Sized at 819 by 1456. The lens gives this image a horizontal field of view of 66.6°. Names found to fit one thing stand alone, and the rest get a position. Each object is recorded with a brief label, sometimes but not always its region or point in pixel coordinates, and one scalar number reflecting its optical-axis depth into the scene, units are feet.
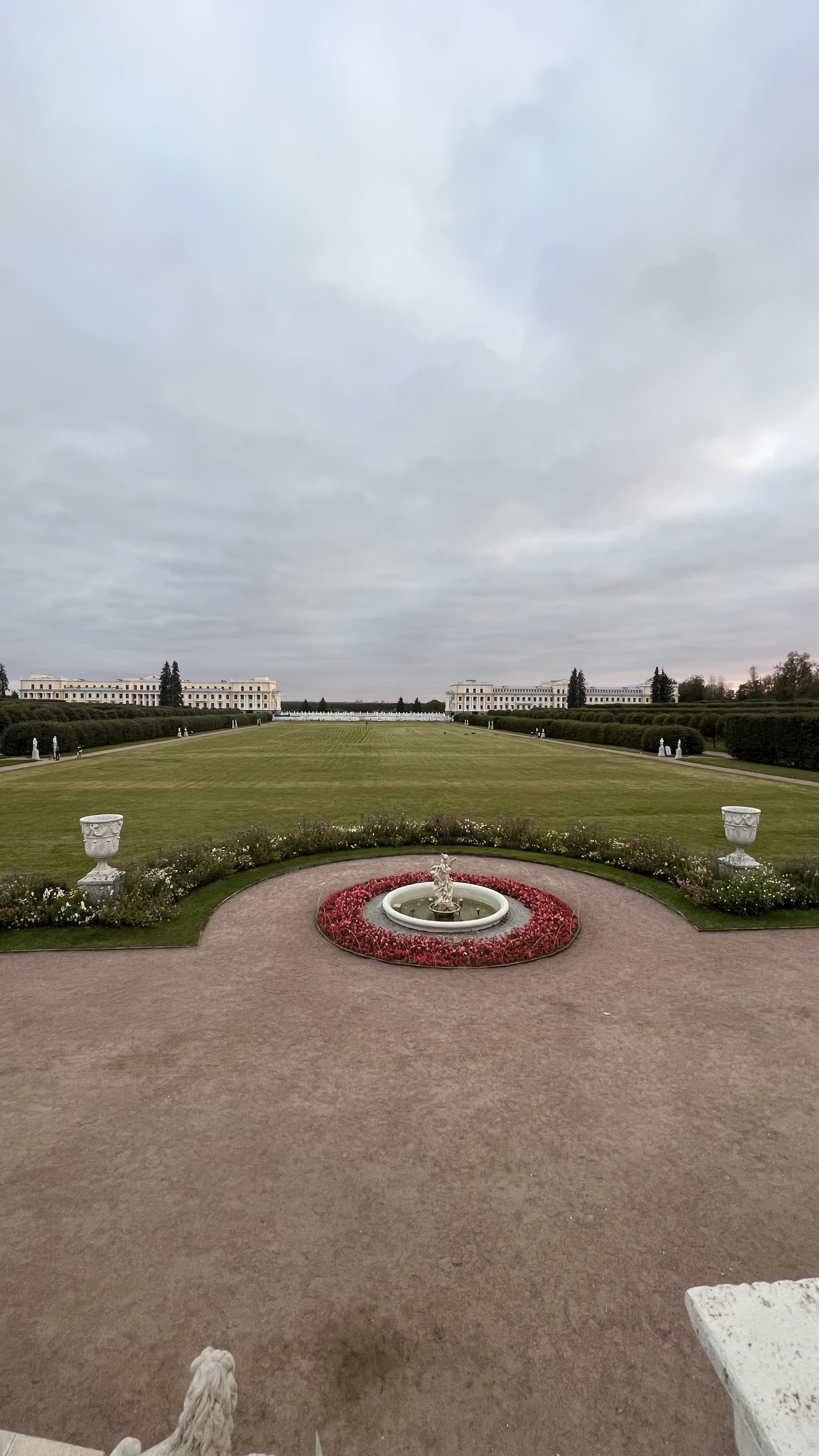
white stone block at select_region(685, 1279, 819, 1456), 5.14
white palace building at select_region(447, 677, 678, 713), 602.44
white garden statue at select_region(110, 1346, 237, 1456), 6.41
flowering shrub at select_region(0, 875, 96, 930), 31.14
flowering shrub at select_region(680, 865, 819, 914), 33.14
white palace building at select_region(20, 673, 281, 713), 563.48
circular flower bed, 27.37
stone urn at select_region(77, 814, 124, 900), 32.78
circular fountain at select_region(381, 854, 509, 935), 30.73
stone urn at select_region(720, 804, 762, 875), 35.83
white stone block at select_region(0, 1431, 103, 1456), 7.87
